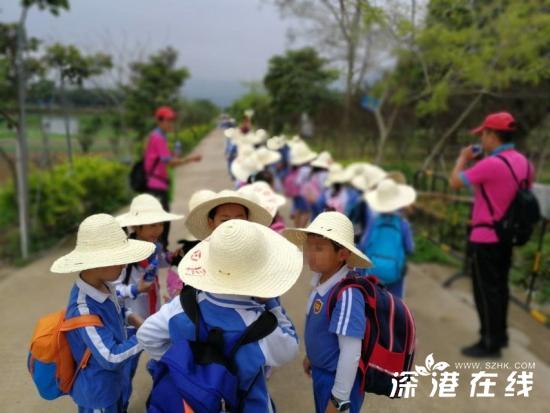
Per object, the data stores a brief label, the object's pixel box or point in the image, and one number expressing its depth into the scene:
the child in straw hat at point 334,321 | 1.58
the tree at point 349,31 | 5.89
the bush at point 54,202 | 5.30
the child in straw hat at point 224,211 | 2.13
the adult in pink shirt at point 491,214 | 2.75
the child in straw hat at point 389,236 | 2.71
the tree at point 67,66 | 6.39
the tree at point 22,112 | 4.63
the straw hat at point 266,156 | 5.45
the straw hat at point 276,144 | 7.26
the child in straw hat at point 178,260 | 2.31
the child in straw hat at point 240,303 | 1.34
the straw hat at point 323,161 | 5.02
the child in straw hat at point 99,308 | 1.62
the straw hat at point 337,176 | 4.43
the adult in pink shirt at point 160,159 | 4.27
